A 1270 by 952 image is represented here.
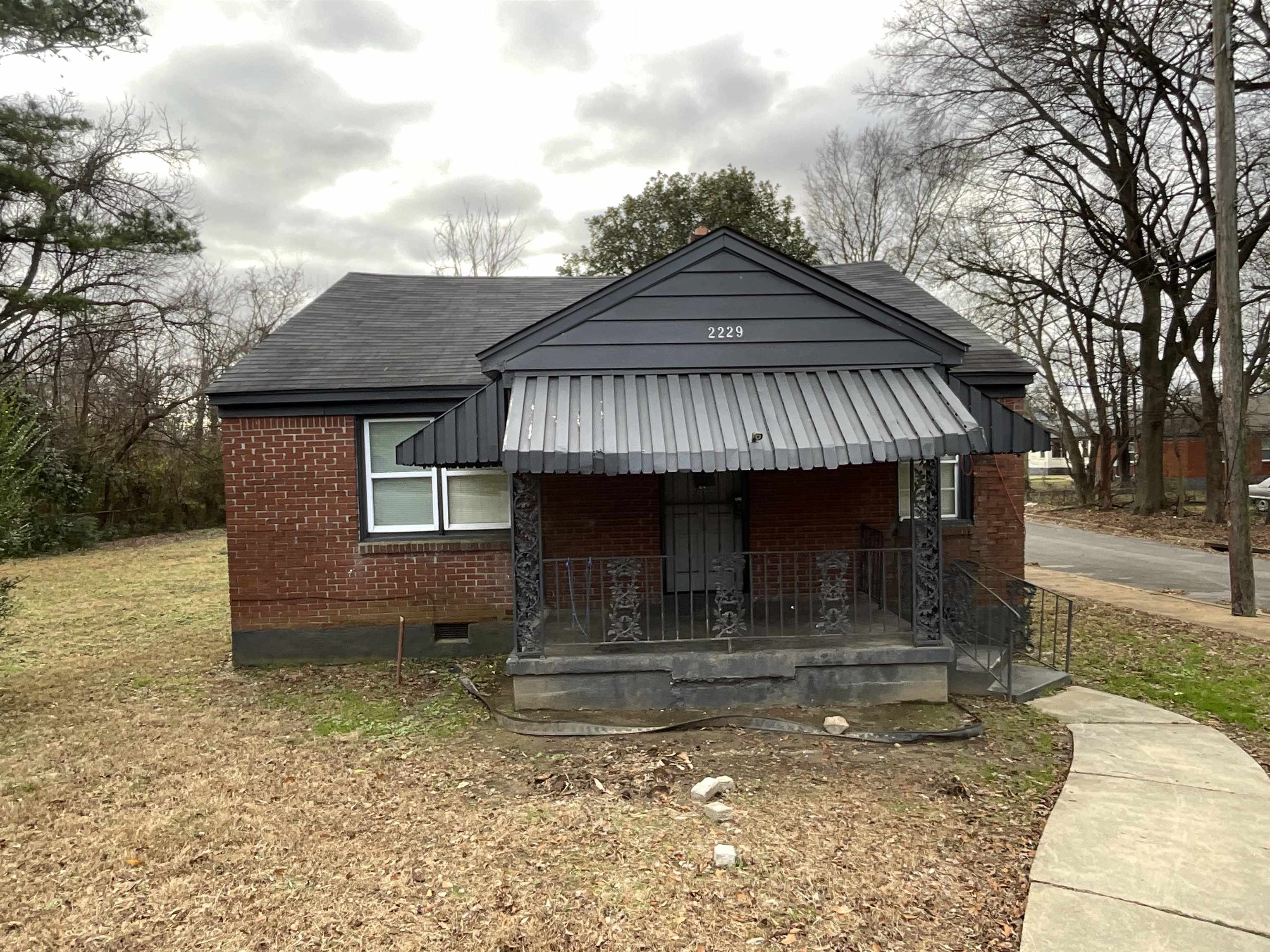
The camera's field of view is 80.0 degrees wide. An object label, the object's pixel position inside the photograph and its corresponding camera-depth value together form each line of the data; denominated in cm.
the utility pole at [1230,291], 1047
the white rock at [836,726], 607
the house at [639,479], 655
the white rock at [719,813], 463
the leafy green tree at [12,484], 668
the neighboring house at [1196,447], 3584
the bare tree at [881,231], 3206
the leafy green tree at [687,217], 2811
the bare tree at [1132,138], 1872
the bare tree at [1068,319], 2572
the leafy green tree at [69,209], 1894
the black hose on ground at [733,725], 593
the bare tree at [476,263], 3616
